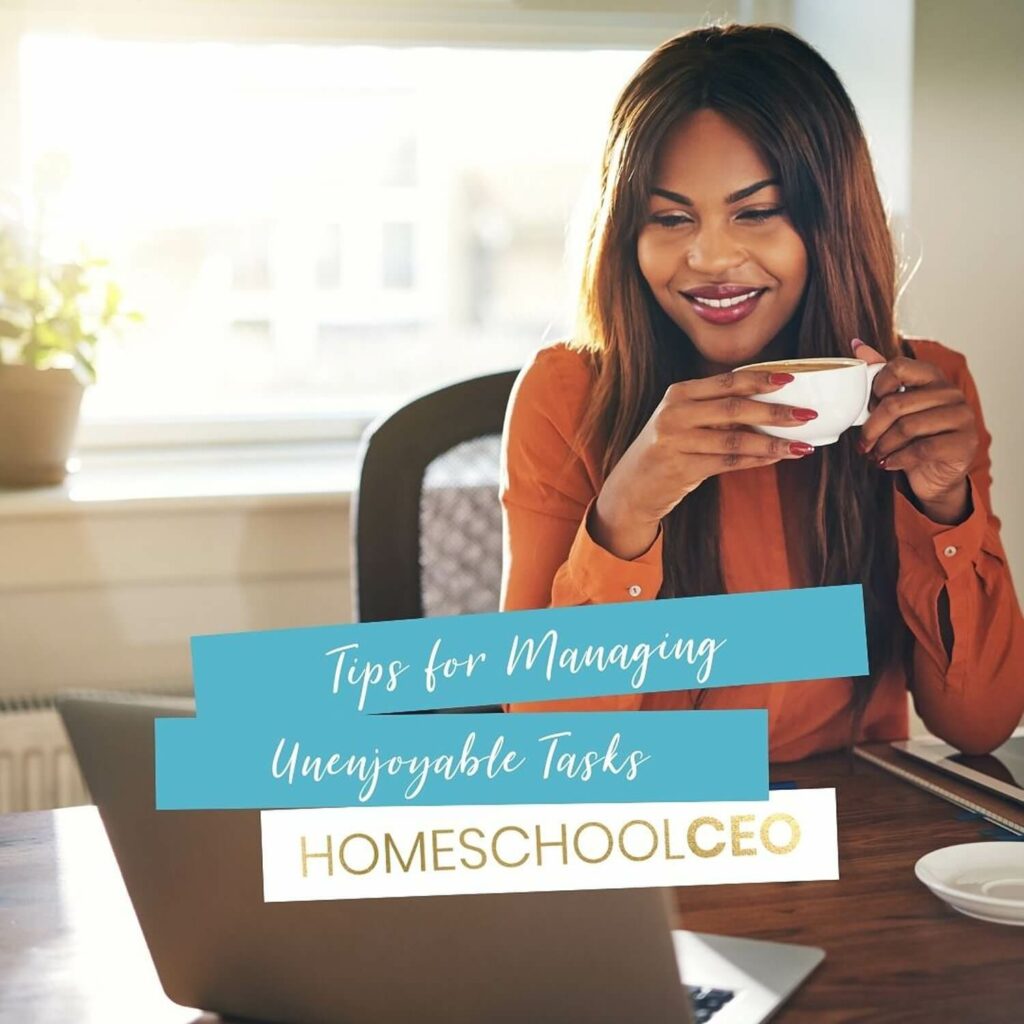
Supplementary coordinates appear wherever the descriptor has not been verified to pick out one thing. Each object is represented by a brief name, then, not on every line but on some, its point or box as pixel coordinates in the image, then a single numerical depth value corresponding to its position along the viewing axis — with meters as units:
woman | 1.19
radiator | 1.93
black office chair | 1.40
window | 2.24
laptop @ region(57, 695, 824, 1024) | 0.63
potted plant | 1.96
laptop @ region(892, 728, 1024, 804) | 1.05
